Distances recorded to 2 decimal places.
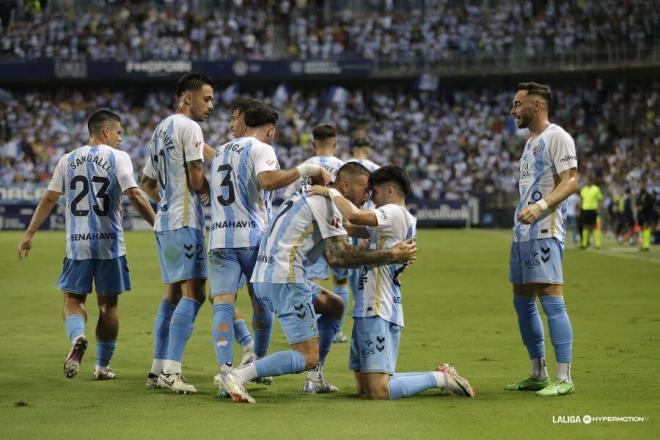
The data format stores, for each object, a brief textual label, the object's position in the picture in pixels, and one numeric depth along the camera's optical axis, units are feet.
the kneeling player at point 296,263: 54.29
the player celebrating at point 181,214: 59.82
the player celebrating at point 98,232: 63.93
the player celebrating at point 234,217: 57.93
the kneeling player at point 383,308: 55.06
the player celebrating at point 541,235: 57.52
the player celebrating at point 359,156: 86.84
